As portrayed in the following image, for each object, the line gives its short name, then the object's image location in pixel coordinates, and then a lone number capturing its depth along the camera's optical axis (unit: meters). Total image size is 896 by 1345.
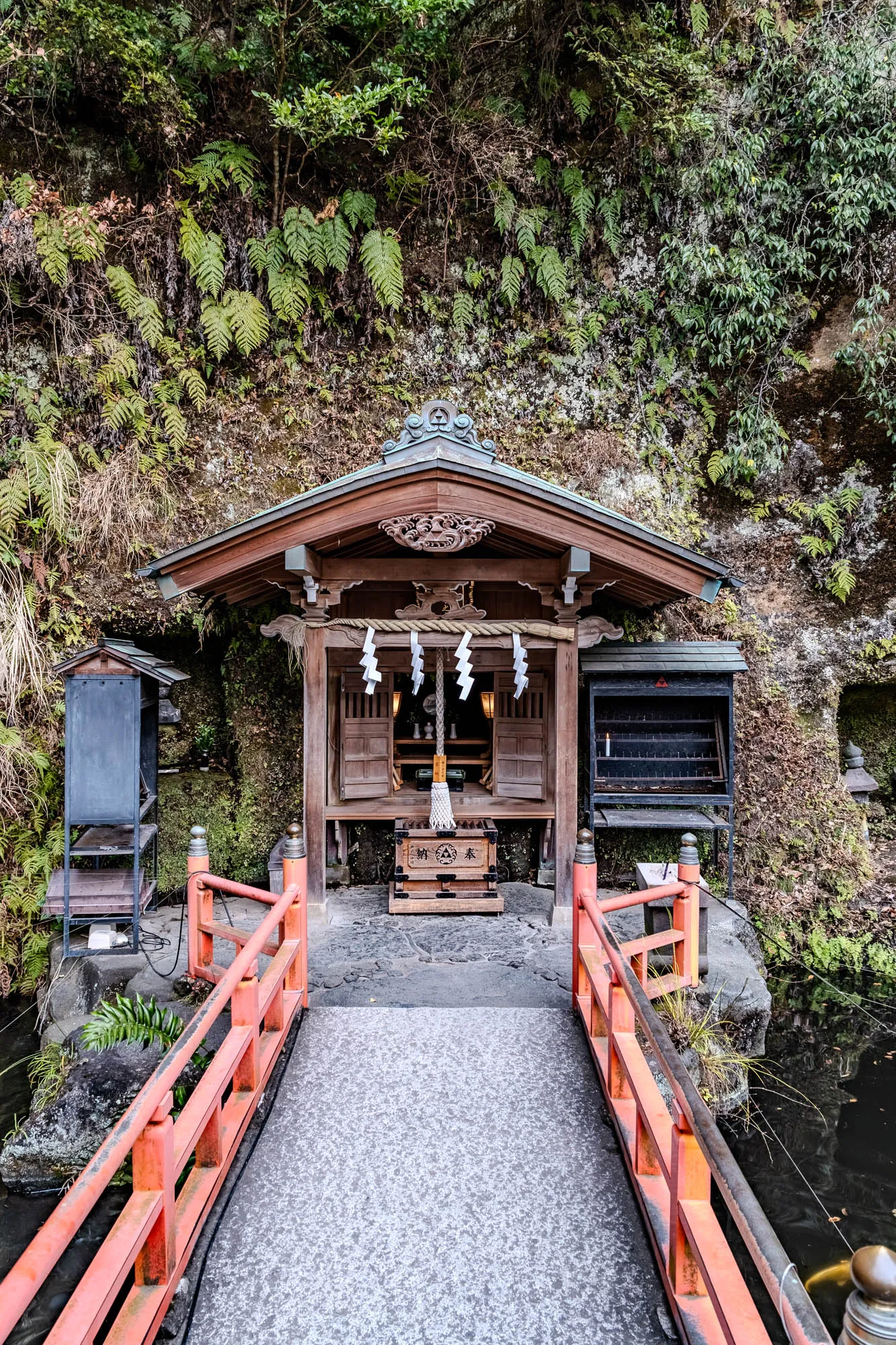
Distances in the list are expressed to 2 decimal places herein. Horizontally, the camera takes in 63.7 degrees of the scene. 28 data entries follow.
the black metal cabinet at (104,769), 6.52
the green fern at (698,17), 9.71
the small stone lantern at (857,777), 9.57
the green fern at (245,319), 9.07
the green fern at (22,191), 8.70
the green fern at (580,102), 9.65
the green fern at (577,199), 9.63
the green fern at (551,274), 9.51
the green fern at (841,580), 9.33
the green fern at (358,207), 9.45
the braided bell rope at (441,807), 6.98
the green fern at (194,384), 9.16
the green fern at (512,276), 9.56
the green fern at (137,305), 9.01
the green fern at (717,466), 9.57
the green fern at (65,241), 8.62
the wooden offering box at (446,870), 7.31
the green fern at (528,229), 9.59
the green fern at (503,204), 9.58
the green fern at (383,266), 9.16
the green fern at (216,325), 9.03
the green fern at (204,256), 8.95
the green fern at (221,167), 9.18
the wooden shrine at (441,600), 6.23
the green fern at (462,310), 9.70
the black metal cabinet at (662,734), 7.94
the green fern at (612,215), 9.76
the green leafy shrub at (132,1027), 5.39
